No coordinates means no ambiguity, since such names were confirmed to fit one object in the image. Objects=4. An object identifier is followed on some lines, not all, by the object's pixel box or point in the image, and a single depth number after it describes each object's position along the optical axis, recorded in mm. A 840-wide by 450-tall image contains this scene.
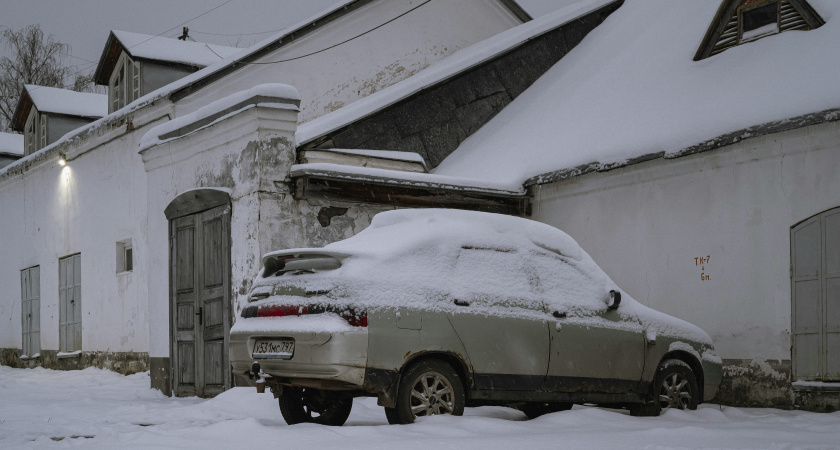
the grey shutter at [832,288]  8891
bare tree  33812
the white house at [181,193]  10891
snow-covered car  6754
